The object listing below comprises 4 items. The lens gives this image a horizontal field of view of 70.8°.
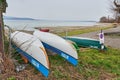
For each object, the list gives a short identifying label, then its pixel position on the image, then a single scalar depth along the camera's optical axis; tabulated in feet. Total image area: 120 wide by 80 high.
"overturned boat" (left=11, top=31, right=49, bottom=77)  5.90
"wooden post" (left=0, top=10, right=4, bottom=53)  6.37
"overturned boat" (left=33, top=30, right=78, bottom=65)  7.17
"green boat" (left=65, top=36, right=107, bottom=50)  9.91
